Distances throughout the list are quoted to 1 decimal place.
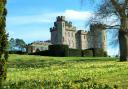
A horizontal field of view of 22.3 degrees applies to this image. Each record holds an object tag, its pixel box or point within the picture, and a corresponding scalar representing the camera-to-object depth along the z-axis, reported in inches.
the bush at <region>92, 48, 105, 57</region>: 1819.0
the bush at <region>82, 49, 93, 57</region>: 1763.1
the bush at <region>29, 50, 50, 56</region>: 1753.2
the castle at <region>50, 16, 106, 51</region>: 3752.0
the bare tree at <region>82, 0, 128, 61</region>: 1070.2
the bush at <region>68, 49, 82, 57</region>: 1716.6
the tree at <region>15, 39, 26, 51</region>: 3883.3
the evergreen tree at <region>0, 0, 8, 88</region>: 397.0
